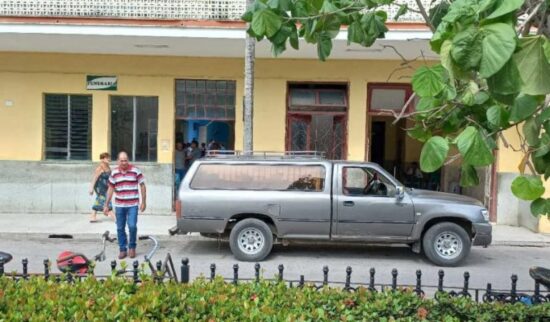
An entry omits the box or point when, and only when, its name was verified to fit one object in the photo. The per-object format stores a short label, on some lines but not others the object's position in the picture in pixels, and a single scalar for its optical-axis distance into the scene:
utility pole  10.81
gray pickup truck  8.63
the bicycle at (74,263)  4.37
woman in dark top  11.62
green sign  13.21
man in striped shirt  8.67
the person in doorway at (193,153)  14.08
